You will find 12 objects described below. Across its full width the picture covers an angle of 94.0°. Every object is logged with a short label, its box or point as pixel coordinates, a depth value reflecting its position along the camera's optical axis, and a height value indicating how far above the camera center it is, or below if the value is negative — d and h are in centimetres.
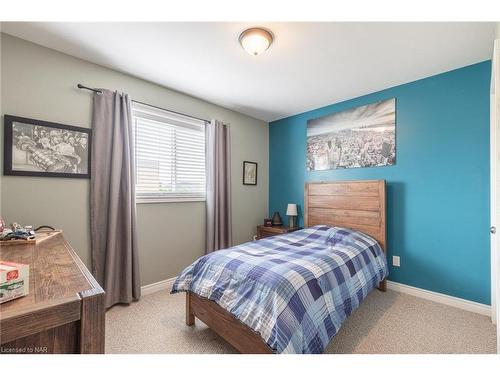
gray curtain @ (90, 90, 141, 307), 222 -14
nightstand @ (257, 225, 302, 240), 337 -65
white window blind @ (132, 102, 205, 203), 262 +38
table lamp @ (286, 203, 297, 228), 351 -41
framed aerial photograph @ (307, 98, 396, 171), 276 +63
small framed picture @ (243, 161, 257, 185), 365 +22
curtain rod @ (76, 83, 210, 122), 214 +91
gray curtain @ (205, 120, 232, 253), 310 +0
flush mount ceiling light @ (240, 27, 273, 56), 172 +111
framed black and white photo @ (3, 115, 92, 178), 182 +31
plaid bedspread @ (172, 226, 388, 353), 131 -69
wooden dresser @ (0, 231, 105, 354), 59 -36
